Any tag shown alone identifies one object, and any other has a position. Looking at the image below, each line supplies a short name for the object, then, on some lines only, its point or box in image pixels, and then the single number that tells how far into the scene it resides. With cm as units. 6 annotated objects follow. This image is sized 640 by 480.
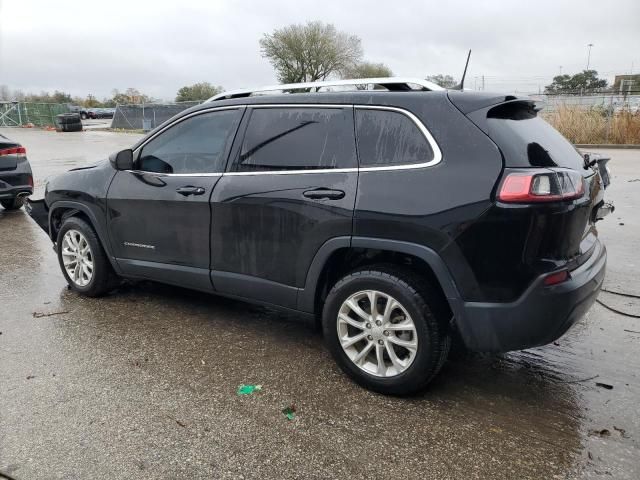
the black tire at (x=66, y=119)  3450
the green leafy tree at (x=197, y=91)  5475
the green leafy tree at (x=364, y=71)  5156
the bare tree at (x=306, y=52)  5159
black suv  278
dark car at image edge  840
